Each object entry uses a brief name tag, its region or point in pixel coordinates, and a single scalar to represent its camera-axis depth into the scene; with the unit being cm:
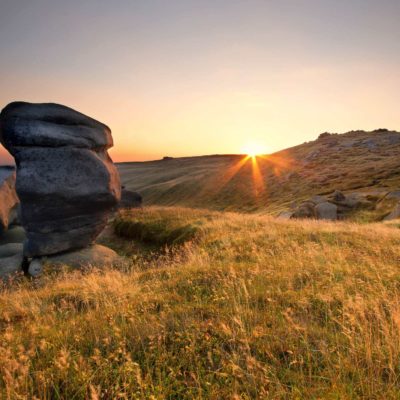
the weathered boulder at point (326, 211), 2792
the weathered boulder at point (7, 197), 2019
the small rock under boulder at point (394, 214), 2419
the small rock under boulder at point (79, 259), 1492
